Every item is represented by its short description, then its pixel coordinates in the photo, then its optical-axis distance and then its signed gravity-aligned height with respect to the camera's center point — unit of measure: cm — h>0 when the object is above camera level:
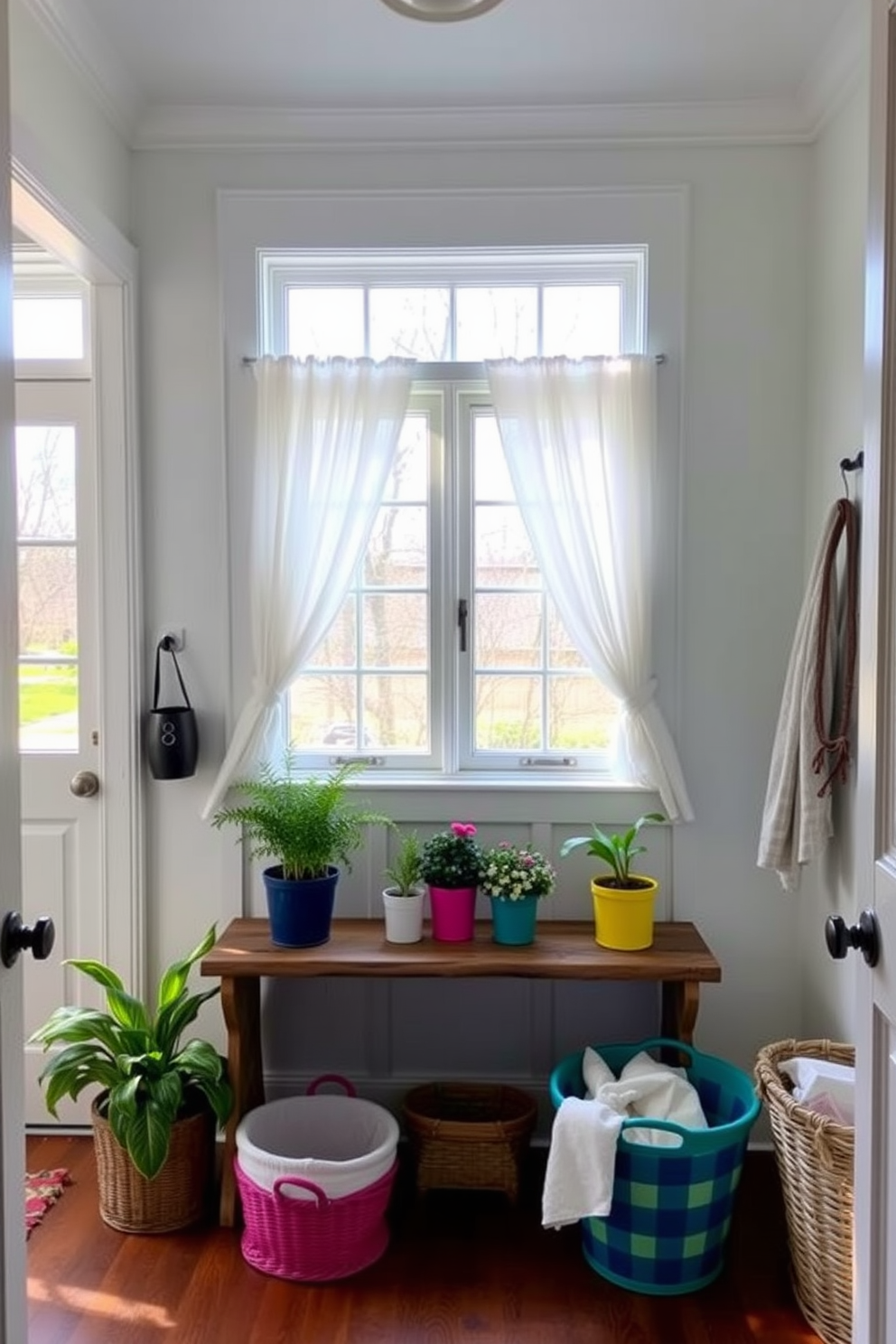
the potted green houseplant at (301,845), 242 -49
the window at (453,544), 275 +26
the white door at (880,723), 132 -11
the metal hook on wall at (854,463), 221 +38
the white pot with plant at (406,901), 247 -64
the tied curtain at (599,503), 261 +35
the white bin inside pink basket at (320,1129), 239 -117
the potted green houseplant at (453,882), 247 -59
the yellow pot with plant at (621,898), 243 -62
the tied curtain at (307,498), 264 +38
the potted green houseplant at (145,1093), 224 -102
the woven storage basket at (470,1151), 243 -123
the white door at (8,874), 134 -32
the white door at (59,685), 273 -12
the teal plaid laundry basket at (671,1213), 207 -119
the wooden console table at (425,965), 234 -75
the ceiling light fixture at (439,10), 177 +110
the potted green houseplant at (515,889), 244 -60
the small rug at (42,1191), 241 -135
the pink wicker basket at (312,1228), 215 -127
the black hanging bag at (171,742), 263 -26
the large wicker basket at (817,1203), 191 -110
